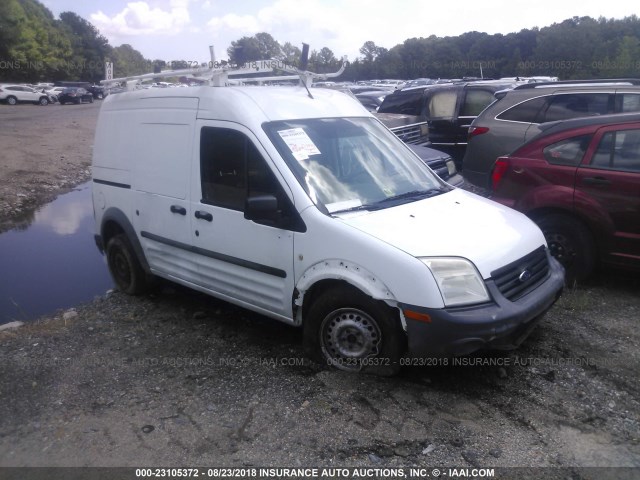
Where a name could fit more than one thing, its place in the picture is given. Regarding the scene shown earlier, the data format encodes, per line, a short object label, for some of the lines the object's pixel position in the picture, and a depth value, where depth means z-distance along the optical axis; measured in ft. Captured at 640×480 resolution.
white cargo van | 11.71
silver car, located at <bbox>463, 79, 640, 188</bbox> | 24.09
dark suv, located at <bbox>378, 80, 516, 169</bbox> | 36.73
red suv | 17.22
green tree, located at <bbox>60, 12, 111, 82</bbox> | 237.86
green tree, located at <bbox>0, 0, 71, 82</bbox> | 189.98
